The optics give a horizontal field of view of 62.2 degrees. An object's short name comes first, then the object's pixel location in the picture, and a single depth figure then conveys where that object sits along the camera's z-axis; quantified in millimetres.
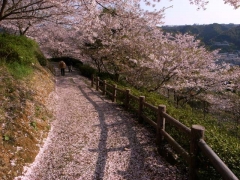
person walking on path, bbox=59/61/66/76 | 21659
